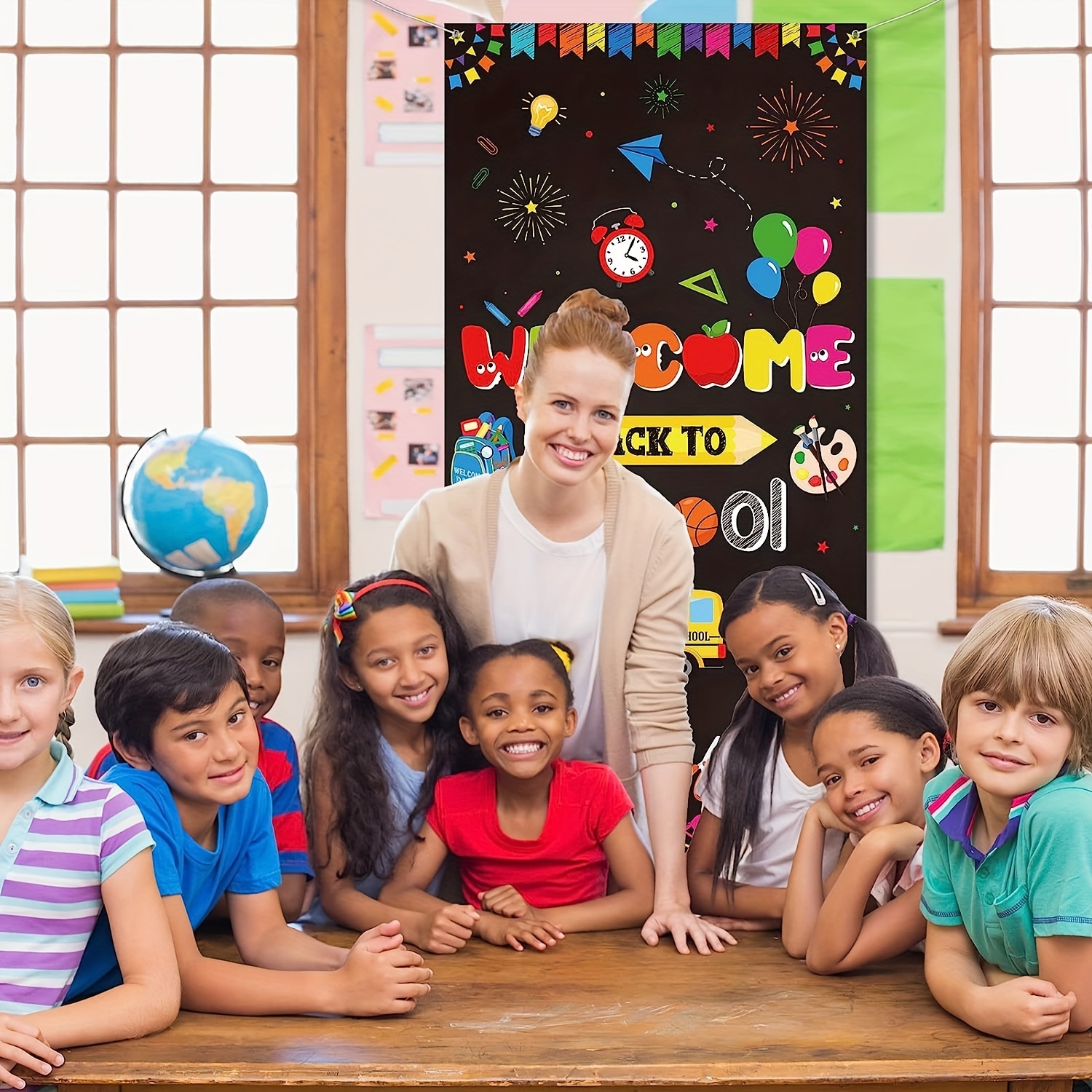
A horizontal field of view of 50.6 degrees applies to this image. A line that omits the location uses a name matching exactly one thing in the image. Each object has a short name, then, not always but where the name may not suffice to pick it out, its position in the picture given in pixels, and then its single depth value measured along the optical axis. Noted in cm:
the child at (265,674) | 175
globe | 303
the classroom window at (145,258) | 365
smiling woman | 188
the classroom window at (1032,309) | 366
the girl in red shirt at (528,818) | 173
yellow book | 335
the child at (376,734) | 173
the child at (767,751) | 178
